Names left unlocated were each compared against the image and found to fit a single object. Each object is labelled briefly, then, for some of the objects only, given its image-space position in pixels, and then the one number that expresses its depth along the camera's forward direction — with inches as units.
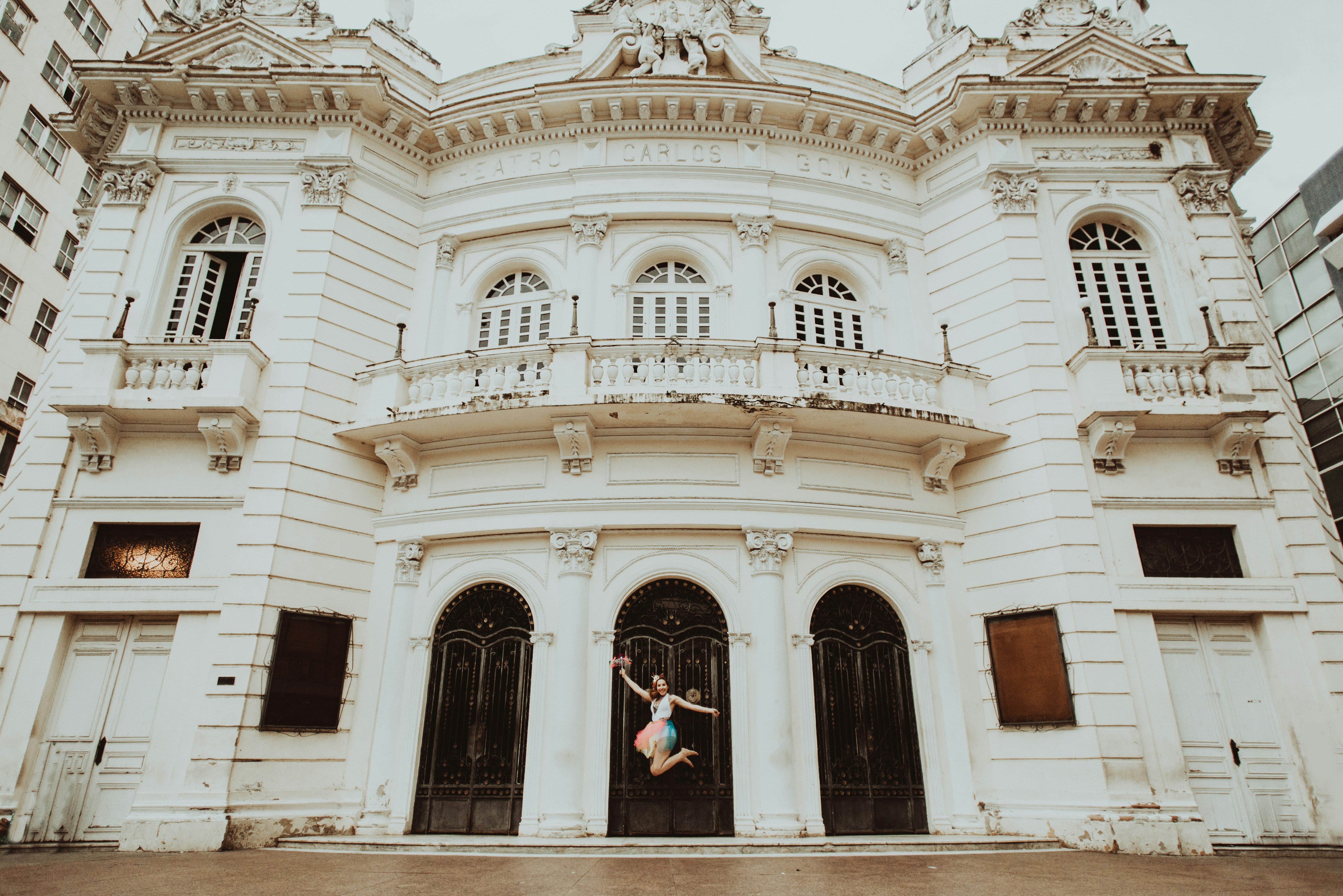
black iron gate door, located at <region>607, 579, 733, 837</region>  402.6
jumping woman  396.5
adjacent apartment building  944.3
